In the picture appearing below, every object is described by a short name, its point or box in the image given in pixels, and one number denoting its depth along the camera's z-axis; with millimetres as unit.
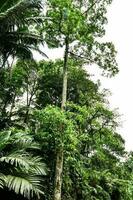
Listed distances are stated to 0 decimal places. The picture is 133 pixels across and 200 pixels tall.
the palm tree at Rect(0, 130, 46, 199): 6762
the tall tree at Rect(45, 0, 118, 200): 7588
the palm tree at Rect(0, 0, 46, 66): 8631
